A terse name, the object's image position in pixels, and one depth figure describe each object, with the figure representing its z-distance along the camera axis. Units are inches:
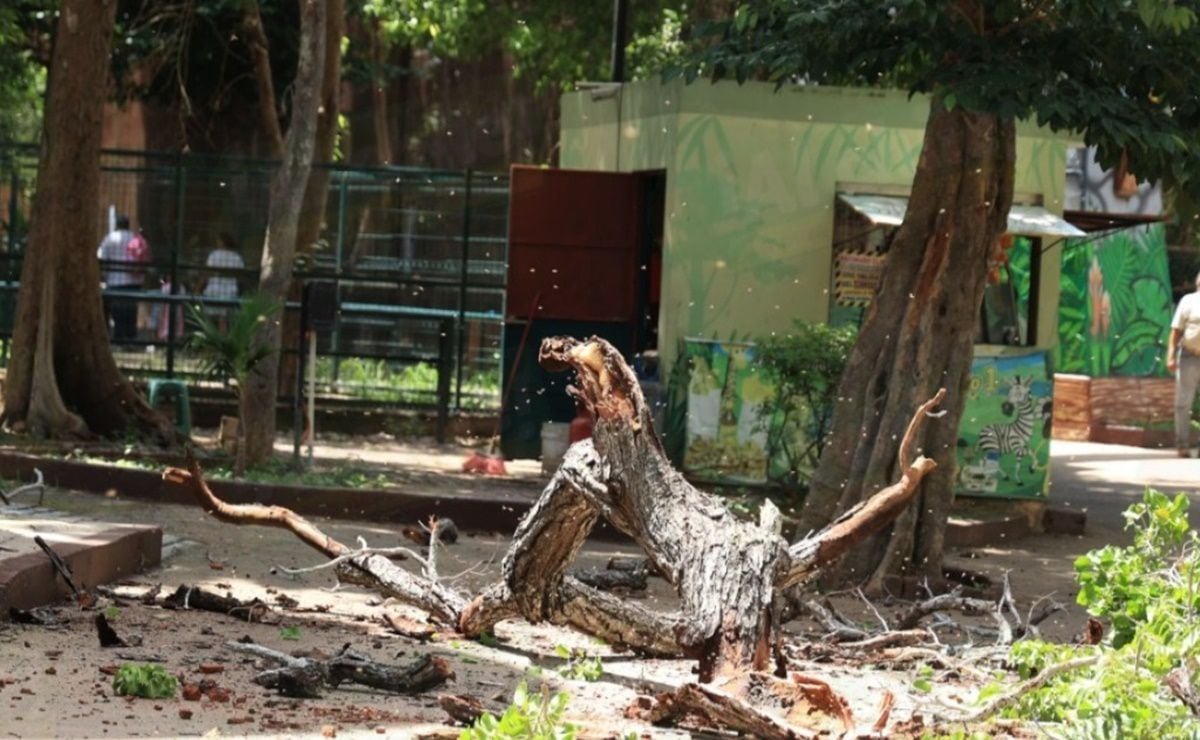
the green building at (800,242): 1143.6
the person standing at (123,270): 1406.3
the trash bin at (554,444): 1181.1
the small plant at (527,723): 388.2
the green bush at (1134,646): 463.8
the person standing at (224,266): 1407.5
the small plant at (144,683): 533.0
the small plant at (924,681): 611.5
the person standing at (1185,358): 1497.3
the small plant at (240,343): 1067.9
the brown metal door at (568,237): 1231.5
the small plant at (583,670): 615.8
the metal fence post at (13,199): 1412.4
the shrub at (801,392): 1091.9
